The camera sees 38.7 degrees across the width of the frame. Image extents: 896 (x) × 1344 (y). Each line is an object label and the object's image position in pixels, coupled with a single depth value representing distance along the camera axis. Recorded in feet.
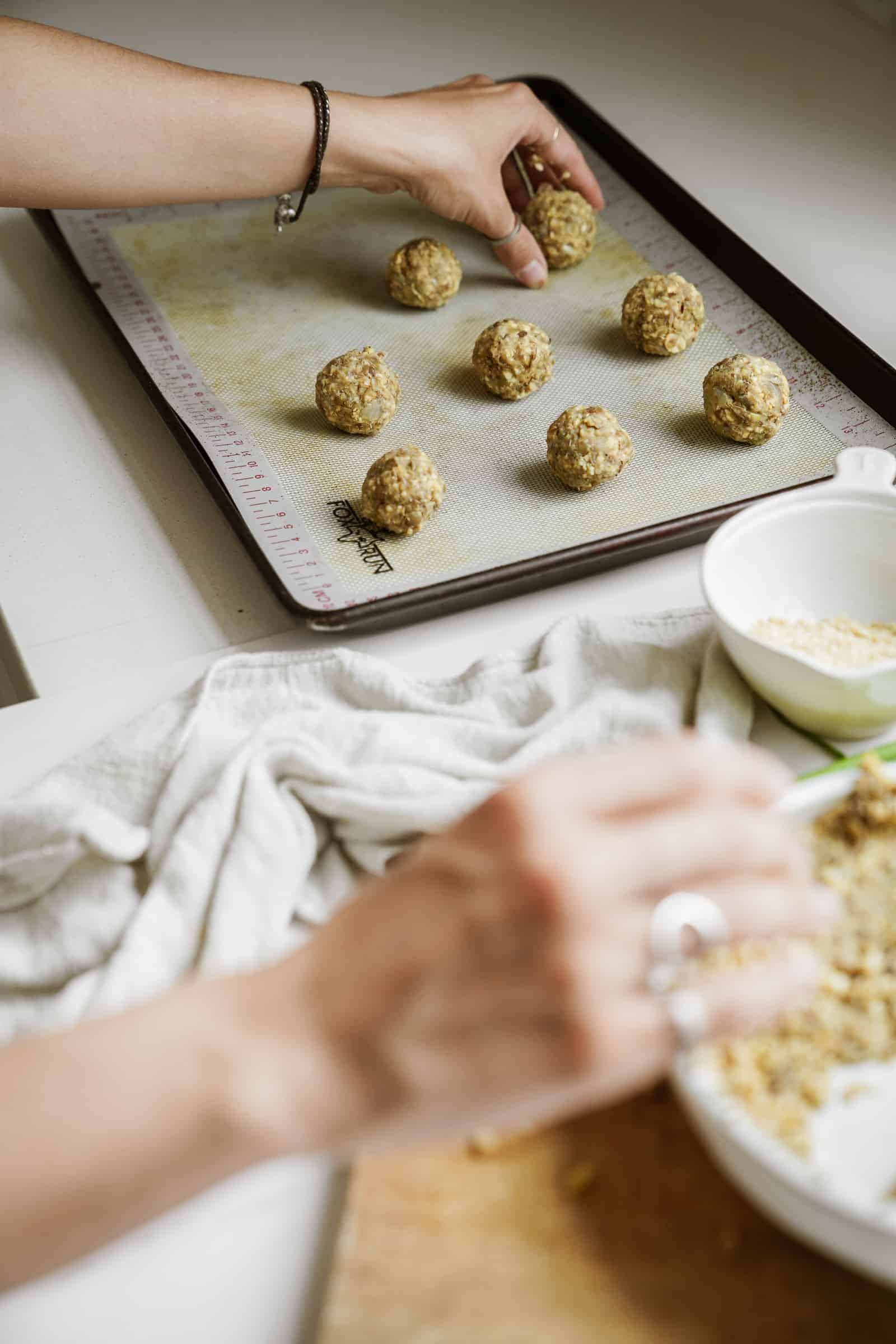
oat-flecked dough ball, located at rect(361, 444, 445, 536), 3.90
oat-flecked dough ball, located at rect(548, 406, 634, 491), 4.04
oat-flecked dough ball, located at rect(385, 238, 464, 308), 4.91
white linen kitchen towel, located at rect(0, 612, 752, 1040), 2.74
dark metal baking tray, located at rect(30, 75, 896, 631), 3.67
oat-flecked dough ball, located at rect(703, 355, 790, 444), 4.18
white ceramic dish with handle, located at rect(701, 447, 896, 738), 3.30
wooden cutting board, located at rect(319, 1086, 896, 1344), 2.13
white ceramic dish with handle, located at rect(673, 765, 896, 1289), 1.99
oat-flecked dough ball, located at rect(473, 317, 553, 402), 4.42
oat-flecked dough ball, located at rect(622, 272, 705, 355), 4.61
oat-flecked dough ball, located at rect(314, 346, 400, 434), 4.27
